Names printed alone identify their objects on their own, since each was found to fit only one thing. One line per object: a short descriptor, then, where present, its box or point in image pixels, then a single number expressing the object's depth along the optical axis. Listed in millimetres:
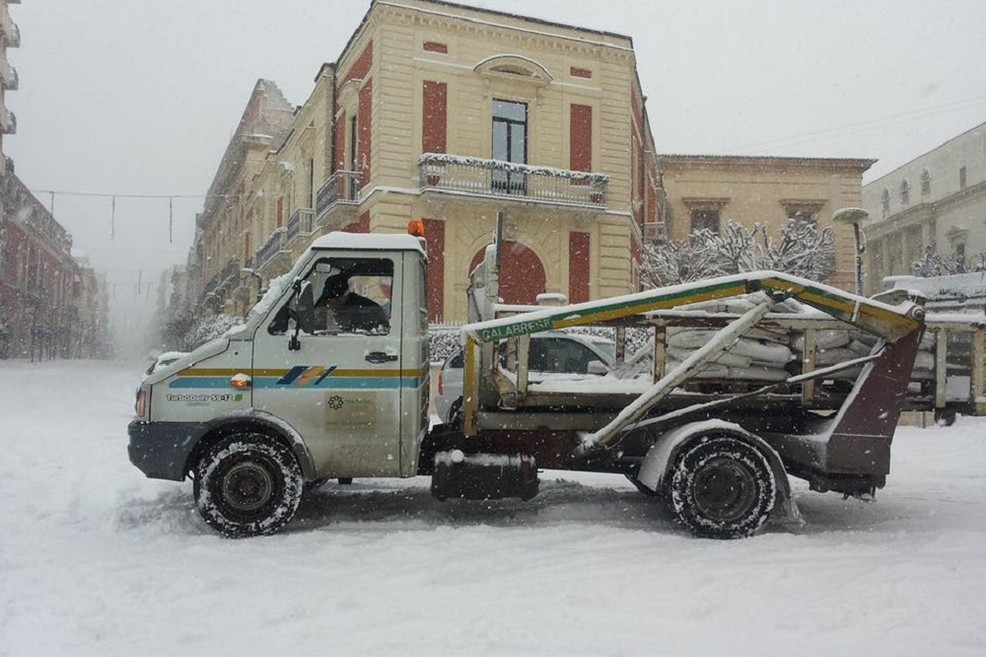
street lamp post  13742
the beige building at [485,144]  20500
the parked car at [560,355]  9773
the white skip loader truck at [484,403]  5691
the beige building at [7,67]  43109
